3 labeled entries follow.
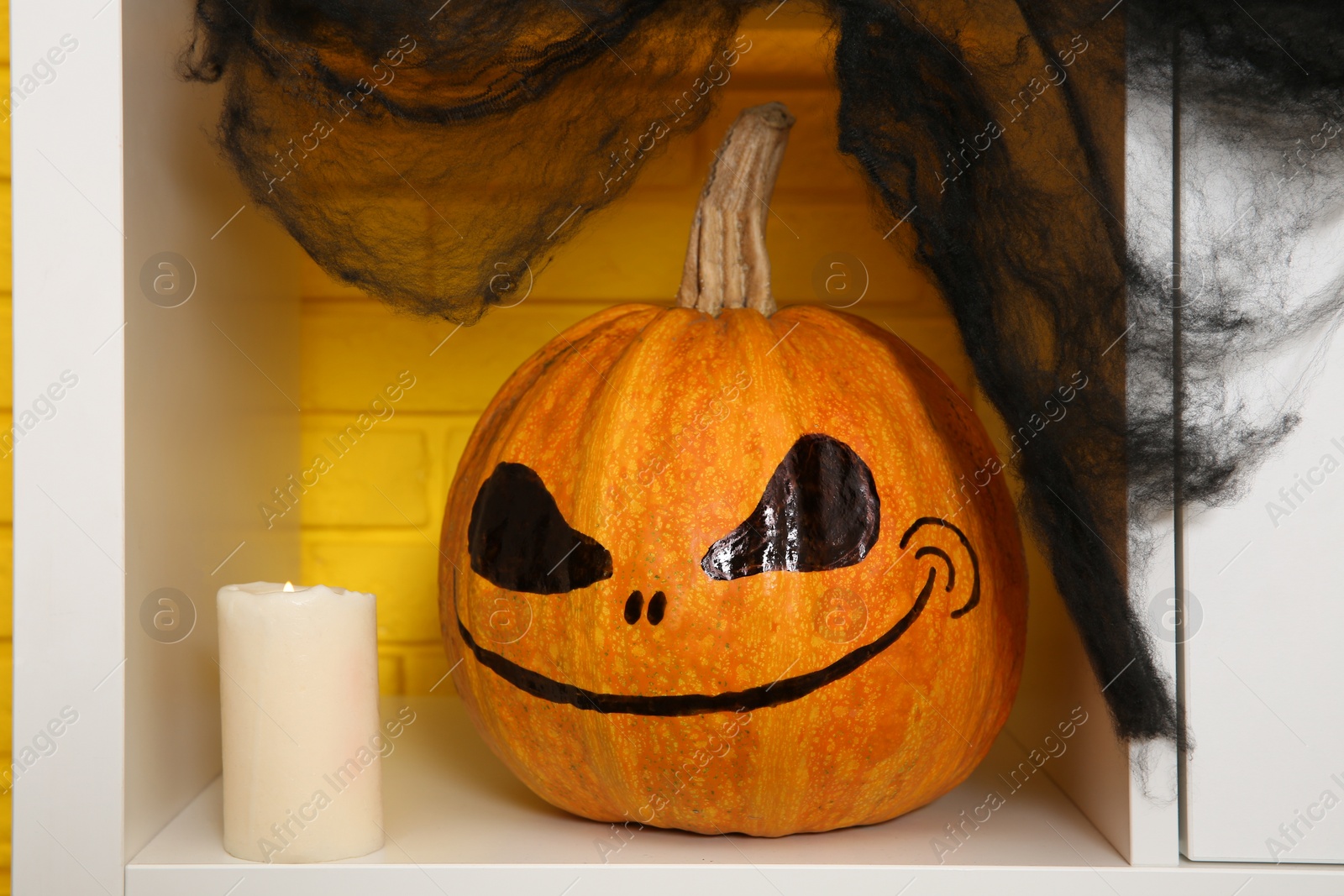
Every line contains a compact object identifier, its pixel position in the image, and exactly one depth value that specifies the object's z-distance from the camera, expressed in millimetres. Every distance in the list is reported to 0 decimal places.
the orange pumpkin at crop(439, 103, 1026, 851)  600
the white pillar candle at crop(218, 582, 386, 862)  599
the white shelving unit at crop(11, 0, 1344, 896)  577
